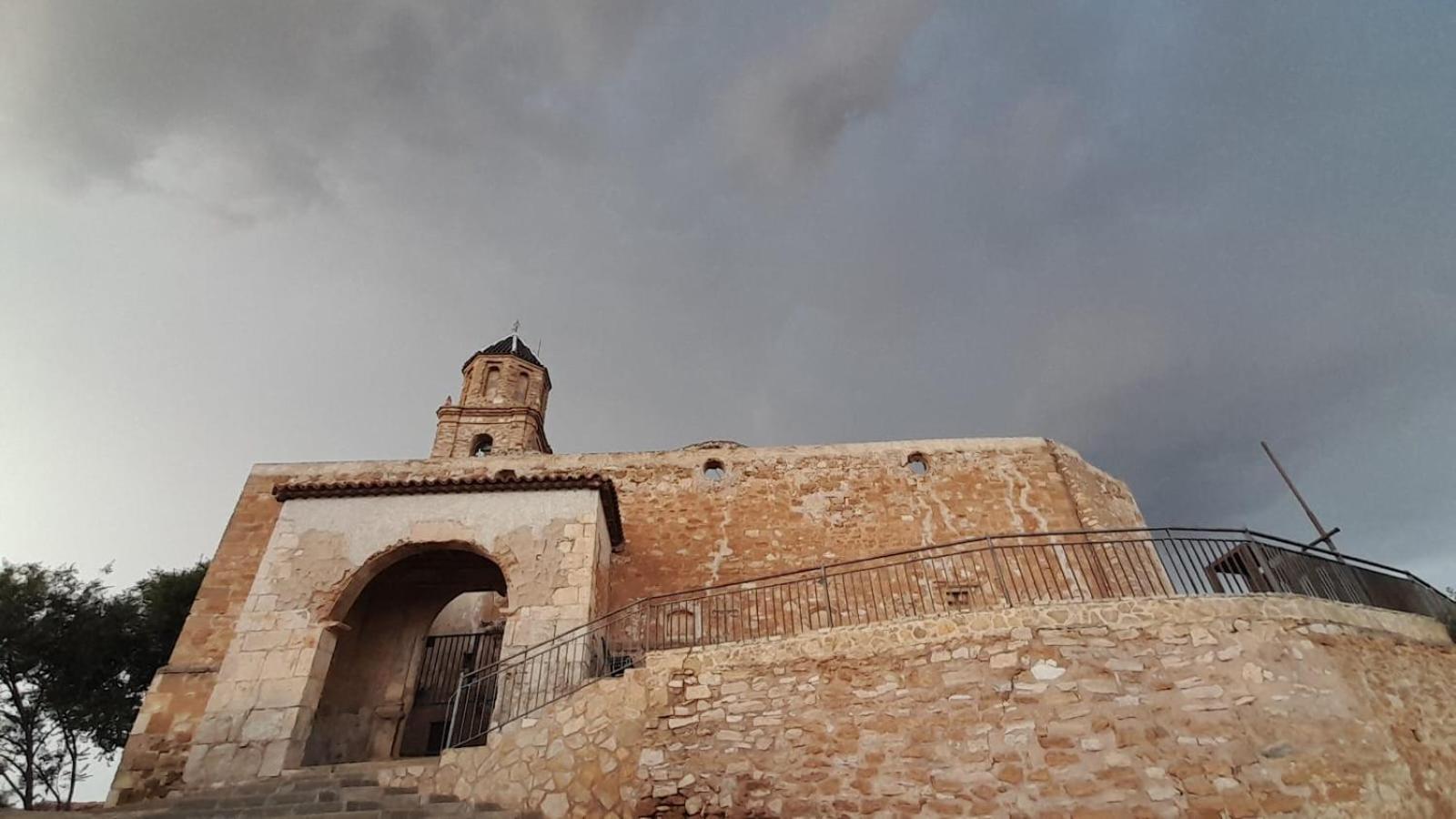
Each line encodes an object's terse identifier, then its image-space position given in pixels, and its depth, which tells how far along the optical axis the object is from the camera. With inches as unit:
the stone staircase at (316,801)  282.2
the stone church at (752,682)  263.3
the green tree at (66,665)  553.9
